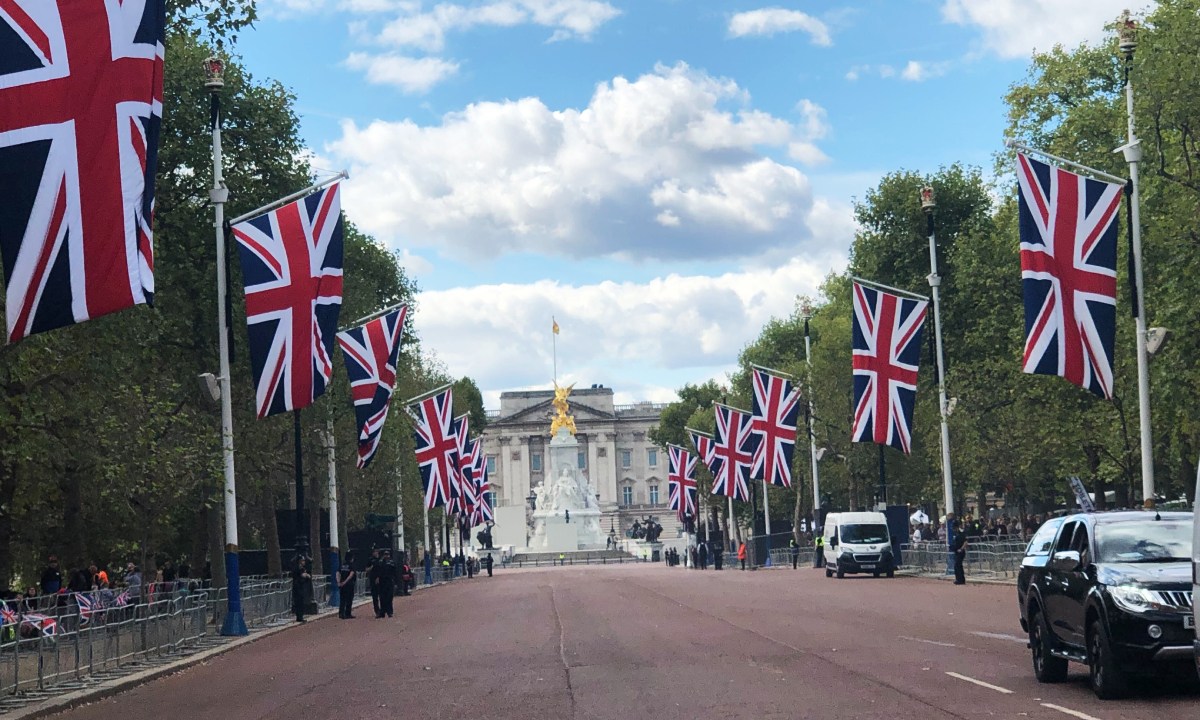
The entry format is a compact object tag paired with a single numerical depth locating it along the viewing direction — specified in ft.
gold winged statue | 504.84
